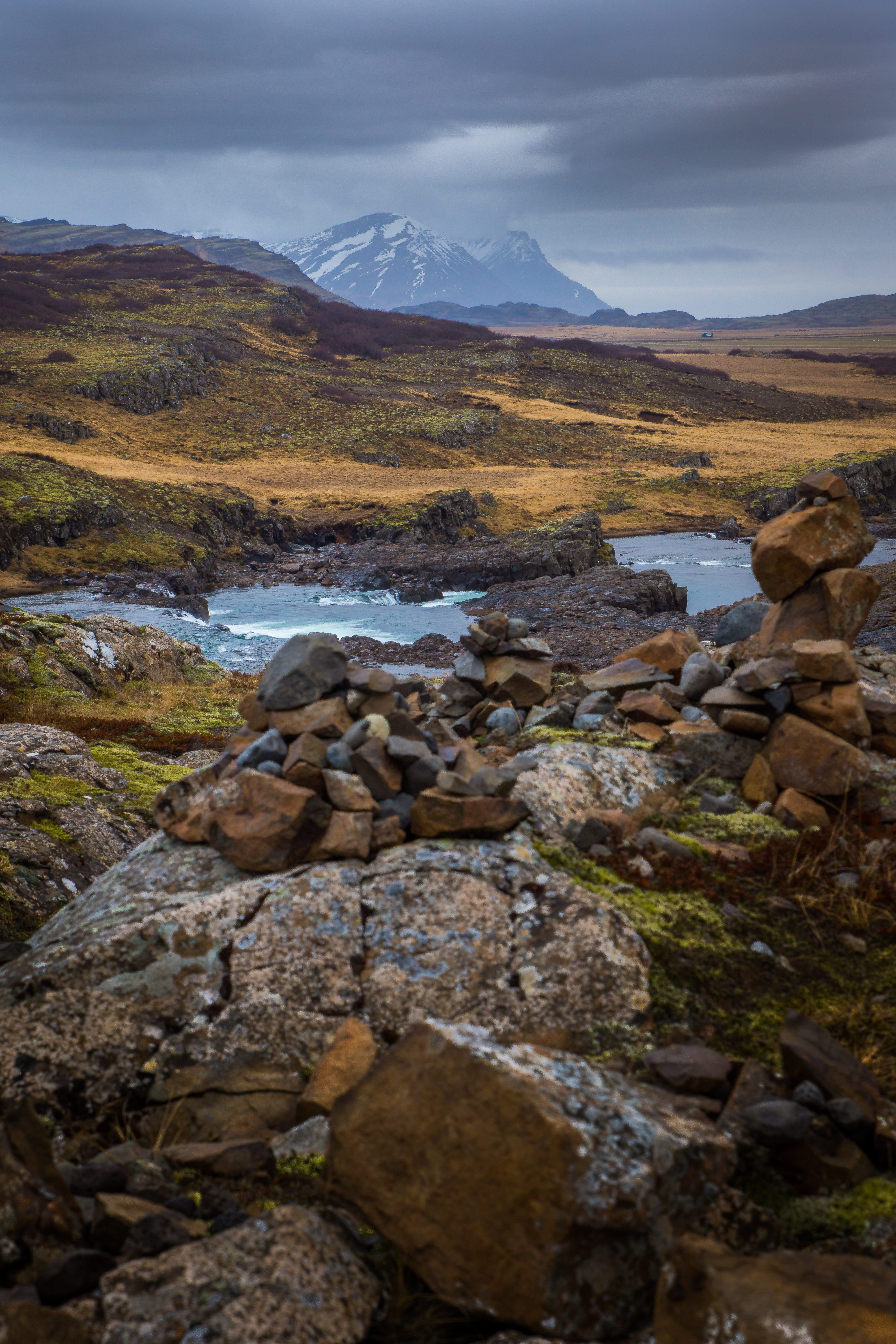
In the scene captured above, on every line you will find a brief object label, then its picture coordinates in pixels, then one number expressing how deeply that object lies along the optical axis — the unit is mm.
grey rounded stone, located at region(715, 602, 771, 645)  10023
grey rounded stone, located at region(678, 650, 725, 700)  8289
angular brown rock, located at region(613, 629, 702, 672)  9031
